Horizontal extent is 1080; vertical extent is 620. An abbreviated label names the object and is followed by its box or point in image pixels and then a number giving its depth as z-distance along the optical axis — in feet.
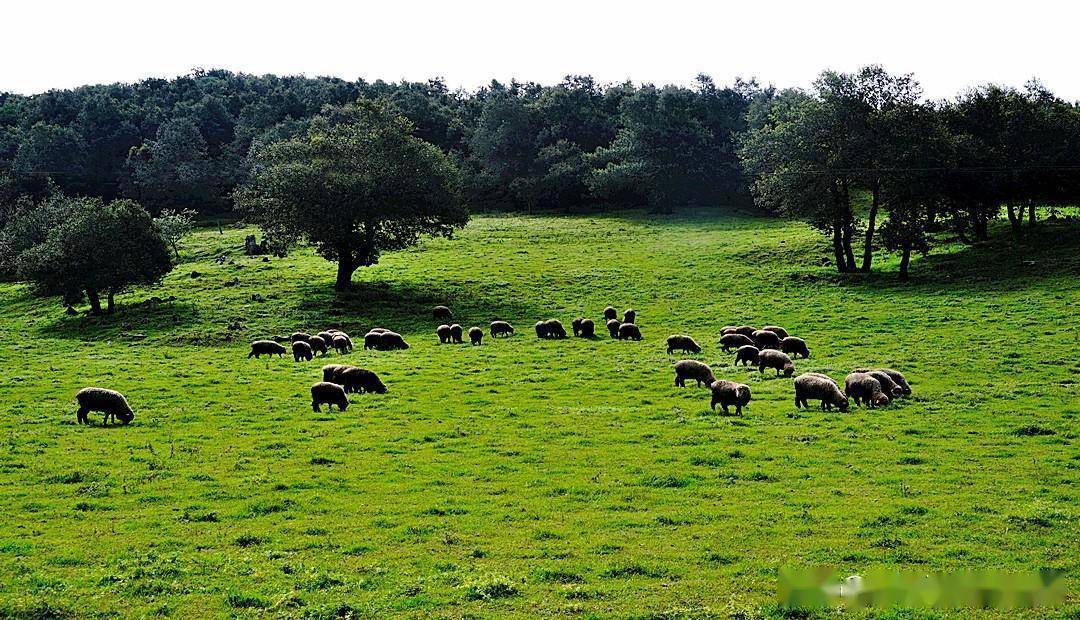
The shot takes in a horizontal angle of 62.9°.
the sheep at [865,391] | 83.50
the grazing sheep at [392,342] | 133.59
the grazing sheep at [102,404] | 82.79
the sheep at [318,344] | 129.90
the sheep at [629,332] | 136.36
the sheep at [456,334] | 140.46
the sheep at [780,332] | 123.93
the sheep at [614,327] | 139.64
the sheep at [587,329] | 140.87
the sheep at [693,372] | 96.32
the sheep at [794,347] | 114.93
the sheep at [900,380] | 87.47
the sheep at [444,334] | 140.05
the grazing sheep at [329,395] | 87.76
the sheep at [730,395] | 82.12
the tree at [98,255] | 167.94
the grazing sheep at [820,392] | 81.66
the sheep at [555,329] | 140.56
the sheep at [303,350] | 123.85
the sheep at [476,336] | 137.28
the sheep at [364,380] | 97.40
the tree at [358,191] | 174.19
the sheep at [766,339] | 119.24
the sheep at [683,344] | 120.88
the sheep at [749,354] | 109.29
